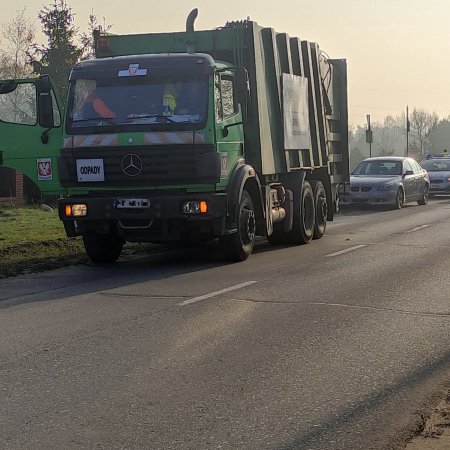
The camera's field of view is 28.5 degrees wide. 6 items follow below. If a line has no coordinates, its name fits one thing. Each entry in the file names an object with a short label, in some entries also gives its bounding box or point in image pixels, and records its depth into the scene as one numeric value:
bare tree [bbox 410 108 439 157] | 107.49
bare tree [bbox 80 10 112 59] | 40.22
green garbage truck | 11.62
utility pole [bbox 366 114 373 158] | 42.17
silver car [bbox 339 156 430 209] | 25.56
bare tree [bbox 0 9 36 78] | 48.28
